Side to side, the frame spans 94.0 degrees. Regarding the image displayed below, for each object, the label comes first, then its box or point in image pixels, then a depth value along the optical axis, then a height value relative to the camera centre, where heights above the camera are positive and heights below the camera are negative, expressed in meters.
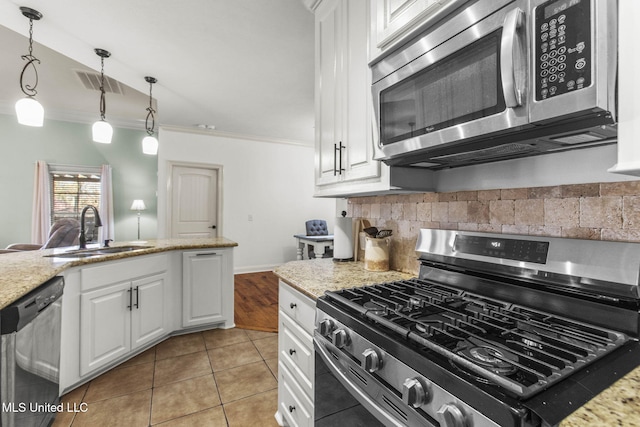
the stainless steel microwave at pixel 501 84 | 0.66 +0.37
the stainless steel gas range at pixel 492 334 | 0.59 -0.32
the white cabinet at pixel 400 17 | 1.00 +0.73
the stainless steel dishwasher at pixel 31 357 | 1.20 -0.67
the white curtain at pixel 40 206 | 4.68 +0.11
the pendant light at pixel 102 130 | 2.66 +0.77
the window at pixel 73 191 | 4.95 +0.38
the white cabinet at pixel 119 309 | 2.07 -0.74
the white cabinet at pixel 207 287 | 2.89 -0.73
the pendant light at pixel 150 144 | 3.25 +0.77
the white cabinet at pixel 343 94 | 1.48 +0.67
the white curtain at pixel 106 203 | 5.14 +0.18
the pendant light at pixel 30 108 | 2.09 +0.74
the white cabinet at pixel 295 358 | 1.36 -0.71
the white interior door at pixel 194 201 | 5.13 +0.23
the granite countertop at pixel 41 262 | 1.35 -0.32
